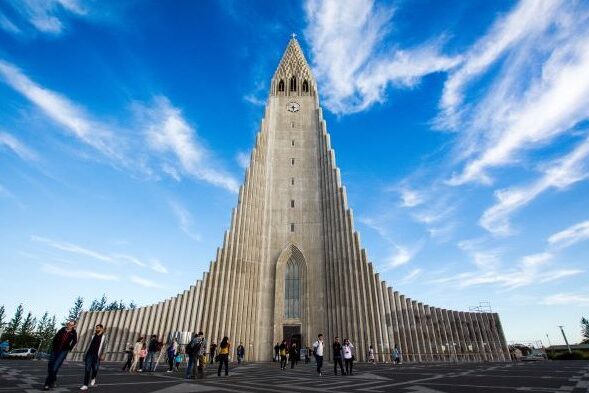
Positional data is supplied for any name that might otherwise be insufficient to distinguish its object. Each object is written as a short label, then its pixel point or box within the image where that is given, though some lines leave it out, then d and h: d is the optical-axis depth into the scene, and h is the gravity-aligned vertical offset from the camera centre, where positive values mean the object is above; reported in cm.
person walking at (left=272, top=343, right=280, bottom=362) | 2598 +37
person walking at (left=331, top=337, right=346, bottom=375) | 1311 +26
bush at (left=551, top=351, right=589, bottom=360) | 3014 +39
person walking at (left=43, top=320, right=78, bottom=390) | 740 +27
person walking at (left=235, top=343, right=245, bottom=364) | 2459 +54
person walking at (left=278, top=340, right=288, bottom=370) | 1657 +32
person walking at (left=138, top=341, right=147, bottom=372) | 1585 +29
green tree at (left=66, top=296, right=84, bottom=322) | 7681 +1097
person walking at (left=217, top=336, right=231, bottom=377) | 1240 +27
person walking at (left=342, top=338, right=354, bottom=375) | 1298 +29
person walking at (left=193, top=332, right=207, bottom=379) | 1165 +16
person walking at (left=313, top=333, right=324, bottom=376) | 1327 +30
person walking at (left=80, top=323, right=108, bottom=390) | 817 +13
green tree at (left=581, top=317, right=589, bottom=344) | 8038 +710
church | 2794 +488
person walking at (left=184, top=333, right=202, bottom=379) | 1146 +31
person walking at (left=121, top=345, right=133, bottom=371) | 1663 -8
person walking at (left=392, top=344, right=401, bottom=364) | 2447 +30
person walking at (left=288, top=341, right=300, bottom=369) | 1825 +35
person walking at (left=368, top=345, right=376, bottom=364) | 2502 +38
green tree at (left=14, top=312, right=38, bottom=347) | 6569 +474
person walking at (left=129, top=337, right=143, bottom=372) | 1491 +32
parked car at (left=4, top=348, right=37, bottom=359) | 3309 +52
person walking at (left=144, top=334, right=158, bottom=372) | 1475 +48
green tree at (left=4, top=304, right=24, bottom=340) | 6844 +704
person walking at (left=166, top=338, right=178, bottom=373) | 1600 +39
